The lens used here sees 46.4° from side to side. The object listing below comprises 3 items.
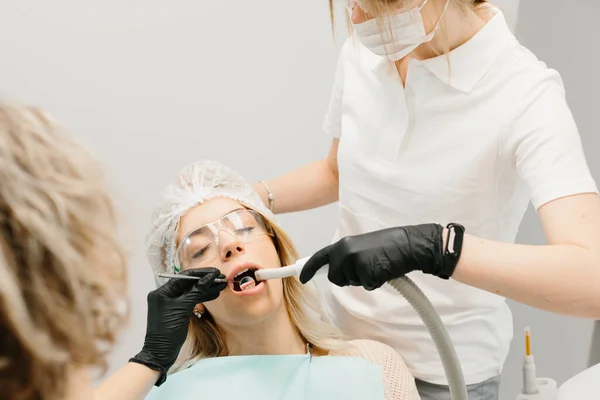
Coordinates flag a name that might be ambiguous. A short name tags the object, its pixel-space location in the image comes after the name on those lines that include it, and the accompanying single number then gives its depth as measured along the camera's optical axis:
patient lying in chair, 1.60
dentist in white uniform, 1.26
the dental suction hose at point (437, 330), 1.29
